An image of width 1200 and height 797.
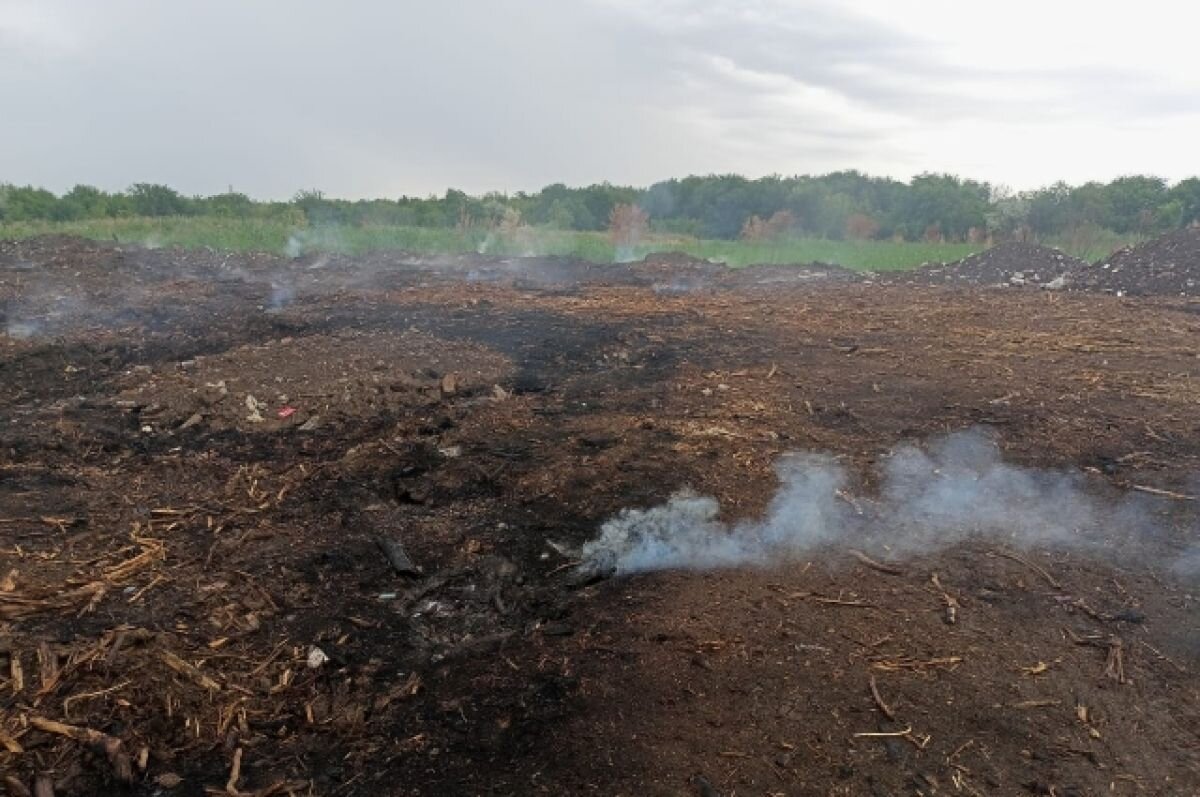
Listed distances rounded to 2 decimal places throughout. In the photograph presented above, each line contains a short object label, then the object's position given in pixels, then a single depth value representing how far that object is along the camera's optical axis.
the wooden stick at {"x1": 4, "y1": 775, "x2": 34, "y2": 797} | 2.50
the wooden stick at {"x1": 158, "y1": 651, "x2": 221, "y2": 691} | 3.05
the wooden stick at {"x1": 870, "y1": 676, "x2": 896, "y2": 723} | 2.80
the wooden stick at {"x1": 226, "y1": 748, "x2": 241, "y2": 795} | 2.59
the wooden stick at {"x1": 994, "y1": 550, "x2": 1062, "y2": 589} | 3.71
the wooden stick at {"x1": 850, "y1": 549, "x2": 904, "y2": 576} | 3.78
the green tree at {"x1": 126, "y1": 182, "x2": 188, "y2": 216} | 33.16
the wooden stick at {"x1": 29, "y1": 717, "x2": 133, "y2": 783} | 2.64
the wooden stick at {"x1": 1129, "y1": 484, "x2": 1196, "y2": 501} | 4.53
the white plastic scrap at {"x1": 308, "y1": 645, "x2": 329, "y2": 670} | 3.26
